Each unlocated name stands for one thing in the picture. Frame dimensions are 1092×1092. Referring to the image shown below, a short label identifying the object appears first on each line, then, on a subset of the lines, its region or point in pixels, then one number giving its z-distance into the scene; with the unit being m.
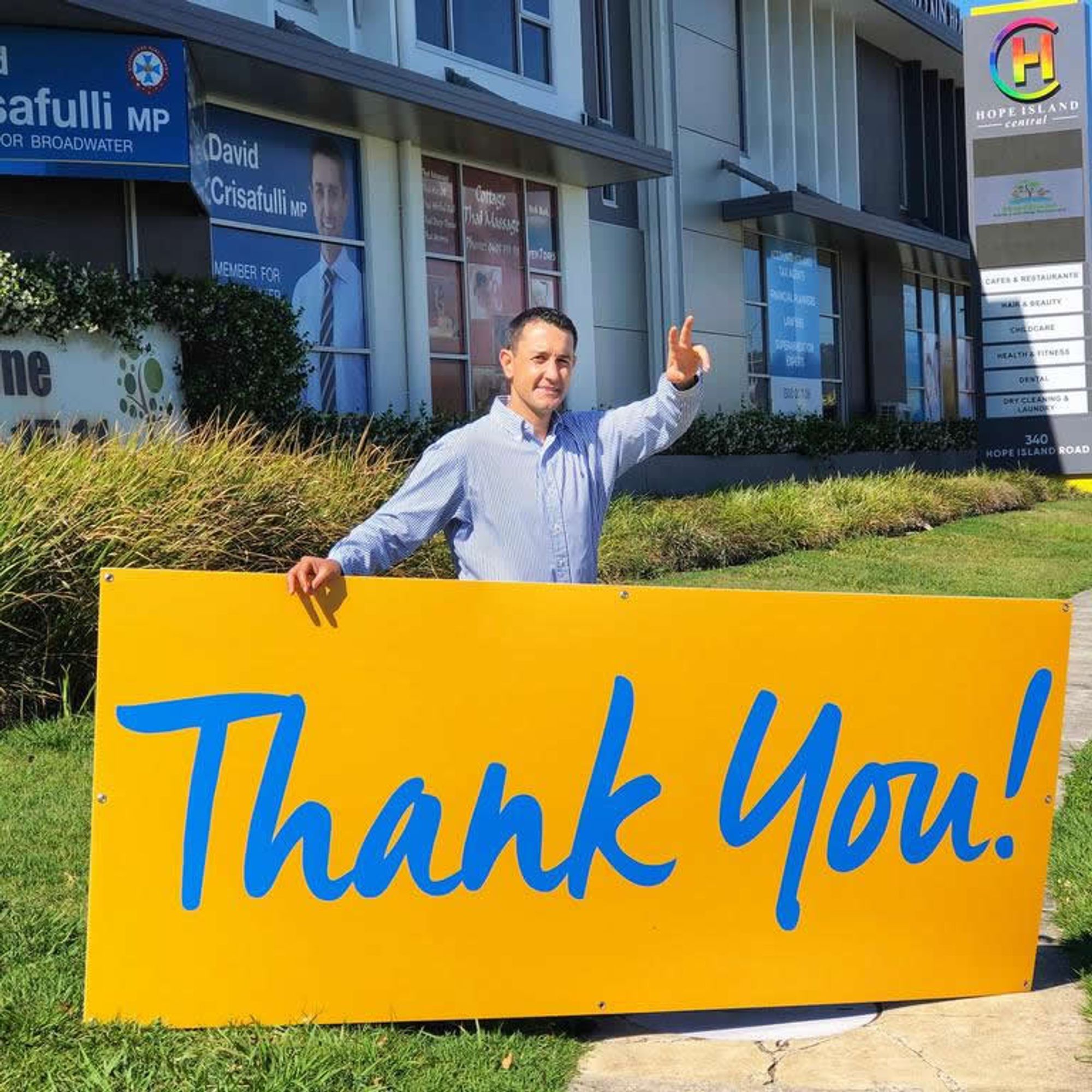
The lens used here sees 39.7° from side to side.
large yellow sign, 3.41
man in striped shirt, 3.98
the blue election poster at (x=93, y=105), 11.55
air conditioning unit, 26.35
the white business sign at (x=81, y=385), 9.77
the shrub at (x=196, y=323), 9.95
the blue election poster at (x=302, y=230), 13.65
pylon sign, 20.14
